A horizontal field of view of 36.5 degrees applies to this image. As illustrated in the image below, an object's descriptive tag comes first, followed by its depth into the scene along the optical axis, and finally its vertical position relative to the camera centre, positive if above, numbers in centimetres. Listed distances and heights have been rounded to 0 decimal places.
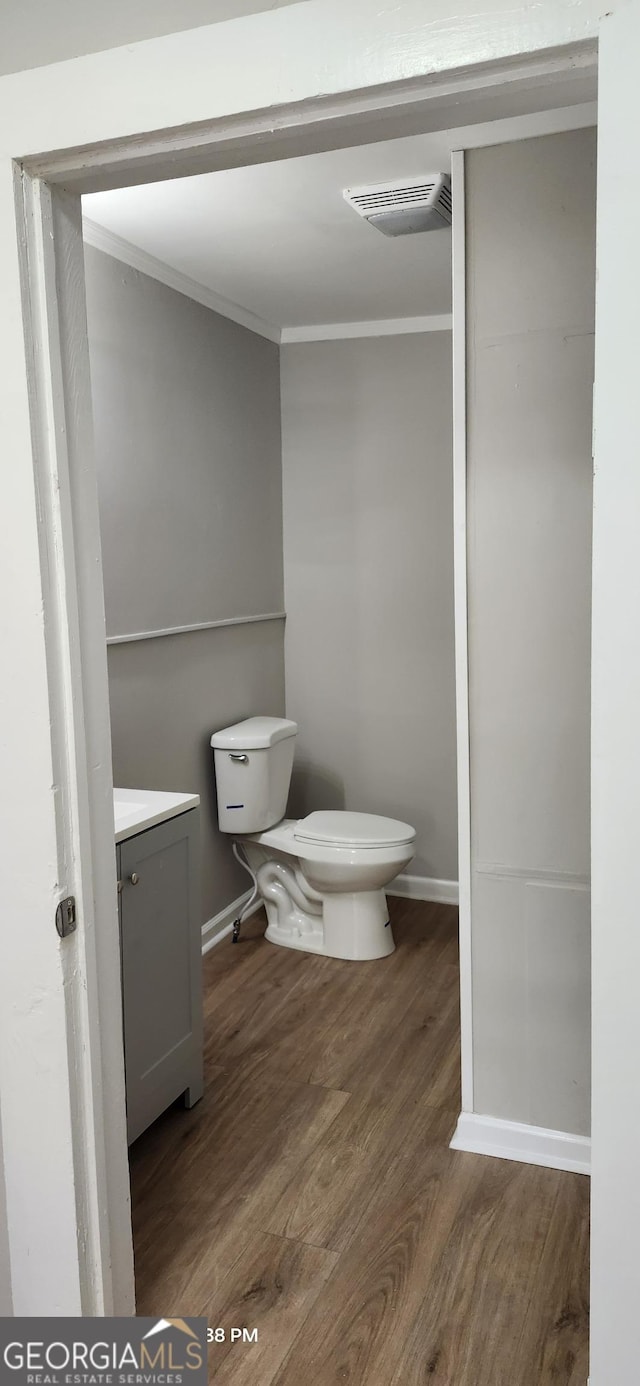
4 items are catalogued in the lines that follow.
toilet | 328 -101
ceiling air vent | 245 +90
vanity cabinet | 214 -95
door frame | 104 +13
